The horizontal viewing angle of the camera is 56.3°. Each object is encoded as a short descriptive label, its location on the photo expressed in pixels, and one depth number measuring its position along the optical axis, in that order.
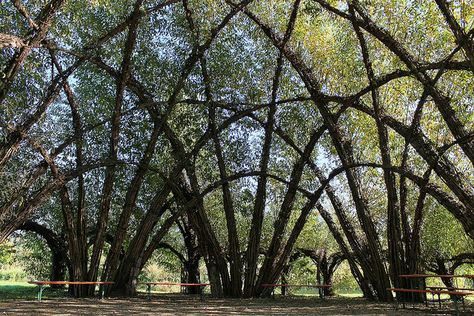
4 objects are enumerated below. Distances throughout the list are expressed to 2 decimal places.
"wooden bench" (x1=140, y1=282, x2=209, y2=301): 8.88
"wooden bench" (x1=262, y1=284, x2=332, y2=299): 9.69
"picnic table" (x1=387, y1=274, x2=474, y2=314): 6.16
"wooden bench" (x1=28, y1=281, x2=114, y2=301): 7.29
